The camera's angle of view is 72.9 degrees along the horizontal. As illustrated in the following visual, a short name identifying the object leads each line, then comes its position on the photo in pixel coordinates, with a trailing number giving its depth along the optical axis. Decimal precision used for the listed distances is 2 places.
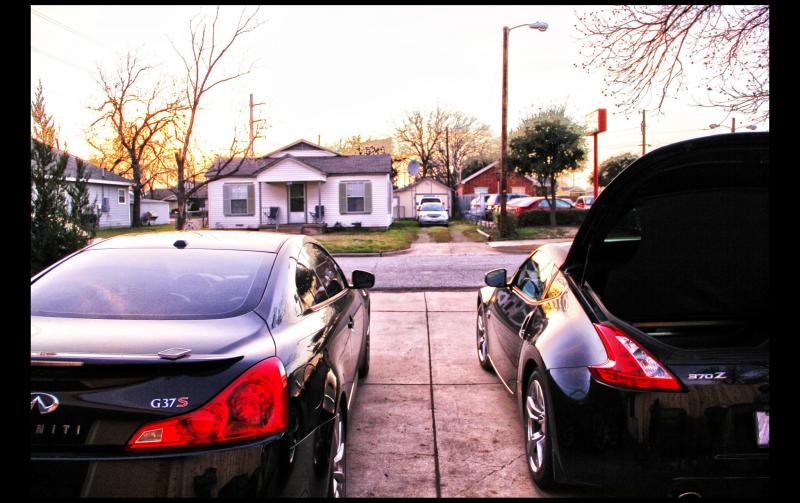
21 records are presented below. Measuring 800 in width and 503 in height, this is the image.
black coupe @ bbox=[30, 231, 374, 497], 1.86
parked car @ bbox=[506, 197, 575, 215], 26.35
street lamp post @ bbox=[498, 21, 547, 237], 21.53
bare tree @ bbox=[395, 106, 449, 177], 47.47
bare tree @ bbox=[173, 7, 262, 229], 21.56
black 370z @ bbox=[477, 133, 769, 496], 2.45
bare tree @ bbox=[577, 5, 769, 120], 6.55
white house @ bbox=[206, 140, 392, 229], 28.39
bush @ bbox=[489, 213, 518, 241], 21.71
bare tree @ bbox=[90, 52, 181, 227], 27.12
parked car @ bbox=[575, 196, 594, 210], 36.94
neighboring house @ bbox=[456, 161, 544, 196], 50.66
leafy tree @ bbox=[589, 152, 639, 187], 53.36
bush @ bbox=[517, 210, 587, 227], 25.50
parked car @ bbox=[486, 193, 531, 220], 28.03
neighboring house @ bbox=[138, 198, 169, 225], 41.97
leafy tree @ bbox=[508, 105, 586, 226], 23.28
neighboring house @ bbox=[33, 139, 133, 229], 33.00
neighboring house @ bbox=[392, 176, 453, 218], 42.91
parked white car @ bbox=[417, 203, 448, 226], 30.78
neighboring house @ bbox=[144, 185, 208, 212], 53.62
